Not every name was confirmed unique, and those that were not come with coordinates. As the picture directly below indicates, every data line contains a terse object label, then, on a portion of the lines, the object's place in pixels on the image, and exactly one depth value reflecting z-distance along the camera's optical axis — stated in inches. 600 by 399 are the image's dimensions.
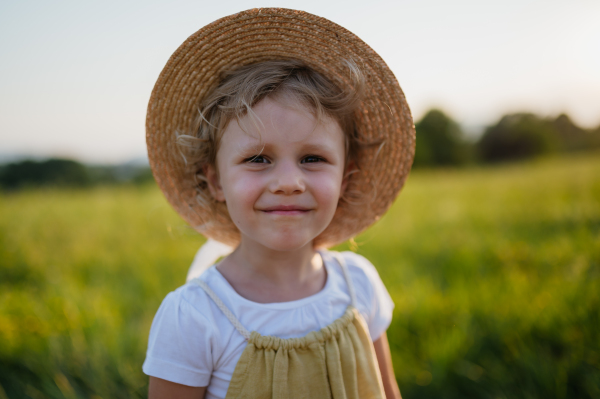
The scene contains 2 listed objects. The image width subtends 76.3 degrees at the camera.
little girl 50.4
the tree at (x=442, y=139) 937.5
